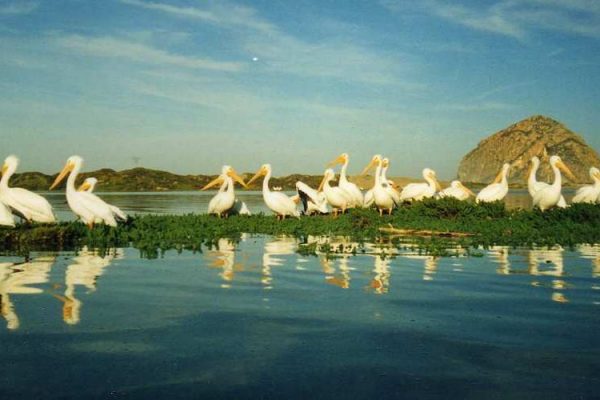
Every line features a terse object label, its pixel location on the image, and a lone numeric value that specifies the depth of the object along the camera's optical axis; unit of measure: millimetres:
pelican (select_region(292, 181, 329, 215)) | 26109
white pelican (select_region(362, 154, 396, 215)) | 23297
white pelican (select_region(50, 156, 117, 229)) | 17172
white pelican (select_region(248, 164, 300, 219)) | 22531
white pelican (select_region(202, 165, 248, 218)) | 22812
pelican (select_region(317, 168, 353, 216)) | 24516
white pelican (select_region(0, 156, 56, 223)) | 17078
